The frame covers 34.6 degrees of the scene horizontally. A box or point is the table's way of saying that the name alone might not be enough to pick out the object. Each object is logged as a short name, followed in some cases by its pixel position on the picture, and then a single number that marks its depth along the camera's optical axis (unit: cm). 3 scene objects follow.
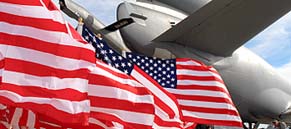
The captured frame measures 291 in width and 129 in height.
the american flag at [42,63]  430
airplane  1007
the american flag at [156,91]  646
